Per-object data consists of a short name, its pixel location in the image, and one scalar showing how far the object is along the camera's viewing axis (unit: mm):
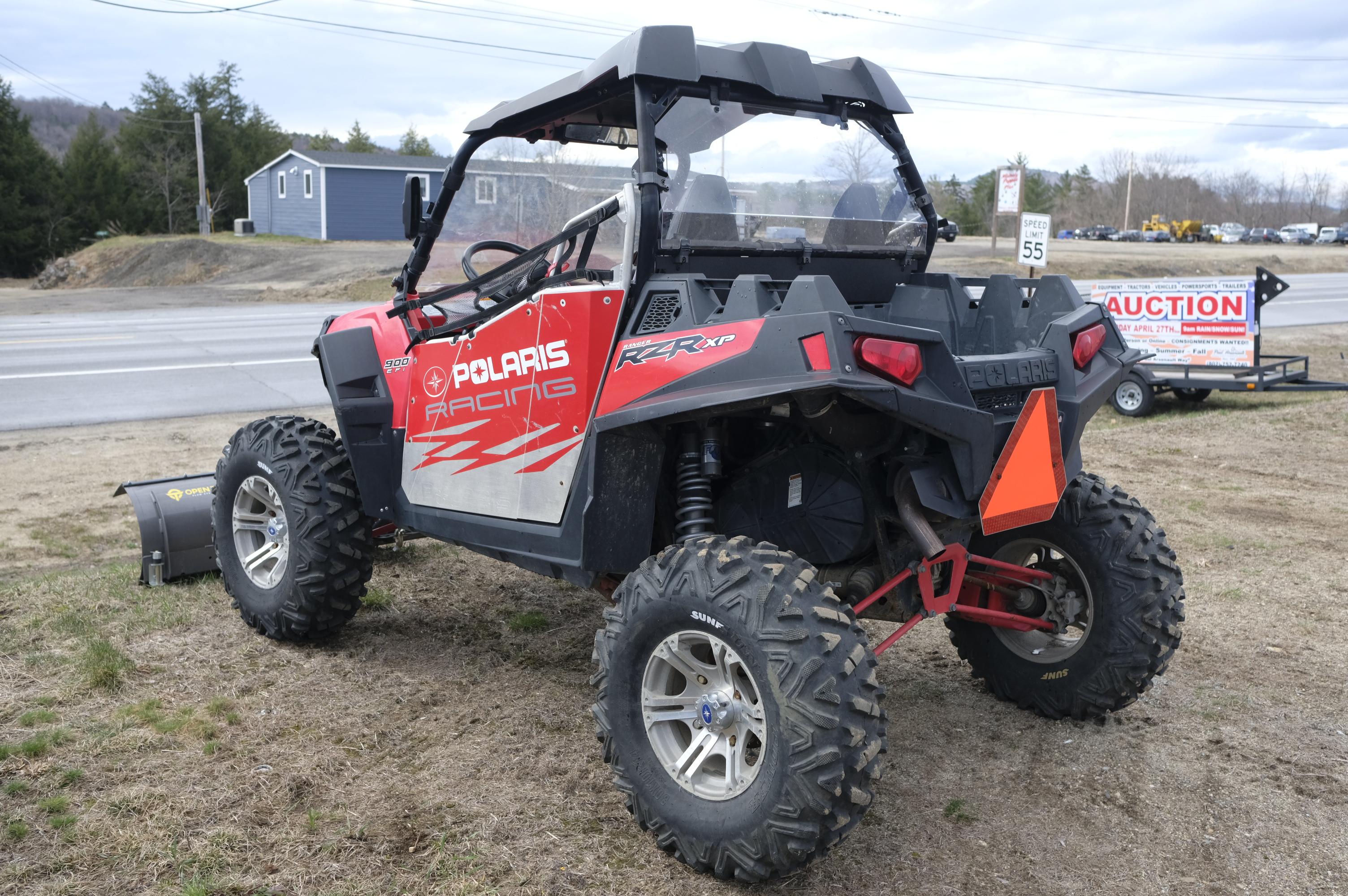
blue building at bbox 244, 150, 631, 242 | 44938
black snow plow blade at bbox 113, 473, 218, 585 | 5633
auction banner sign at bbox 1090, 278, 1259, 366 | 12266
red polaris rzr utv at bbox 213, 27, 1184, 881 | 3066
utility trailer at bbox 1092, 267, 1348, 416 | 12031
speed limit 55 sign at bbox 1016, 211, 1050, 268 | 13750
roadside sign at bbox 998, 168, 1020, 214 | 17812
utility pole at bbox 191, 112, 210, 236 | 49500
